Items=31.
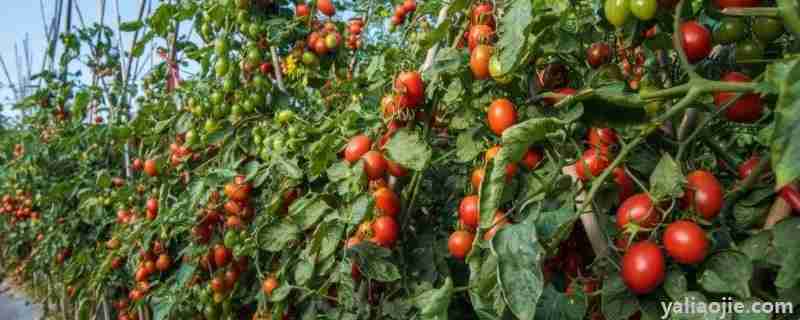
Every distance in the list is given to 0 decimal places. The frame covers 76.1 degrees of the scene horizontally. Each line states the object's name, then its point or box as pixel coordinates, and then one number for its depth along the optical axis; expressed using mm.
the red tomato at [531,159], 617
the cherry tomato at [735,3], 488
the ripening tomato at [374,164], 739
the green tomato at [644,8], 489
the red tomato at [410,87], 713
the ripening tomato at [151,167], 1469
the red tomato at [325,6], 1399
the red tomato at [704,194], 503
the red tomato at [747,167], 562
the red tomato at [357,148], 773
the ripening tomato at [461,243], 681
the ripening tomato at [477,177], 663
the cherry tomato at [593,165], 568
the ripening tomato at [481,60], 627
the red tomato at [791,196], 476
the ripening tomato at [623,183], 593
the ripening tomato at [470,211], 649
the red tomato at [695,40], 524
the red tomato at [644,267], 487
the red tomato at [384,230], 762
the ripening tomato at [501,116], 612
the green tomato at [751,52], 547
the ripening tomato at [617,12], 504
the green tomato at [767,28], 528
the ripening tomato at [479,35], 663
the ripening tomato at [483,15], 704
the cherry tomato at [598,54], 660
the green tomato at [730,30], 547
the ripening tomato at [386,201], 772
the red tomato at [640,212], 515
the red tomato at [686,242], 483
